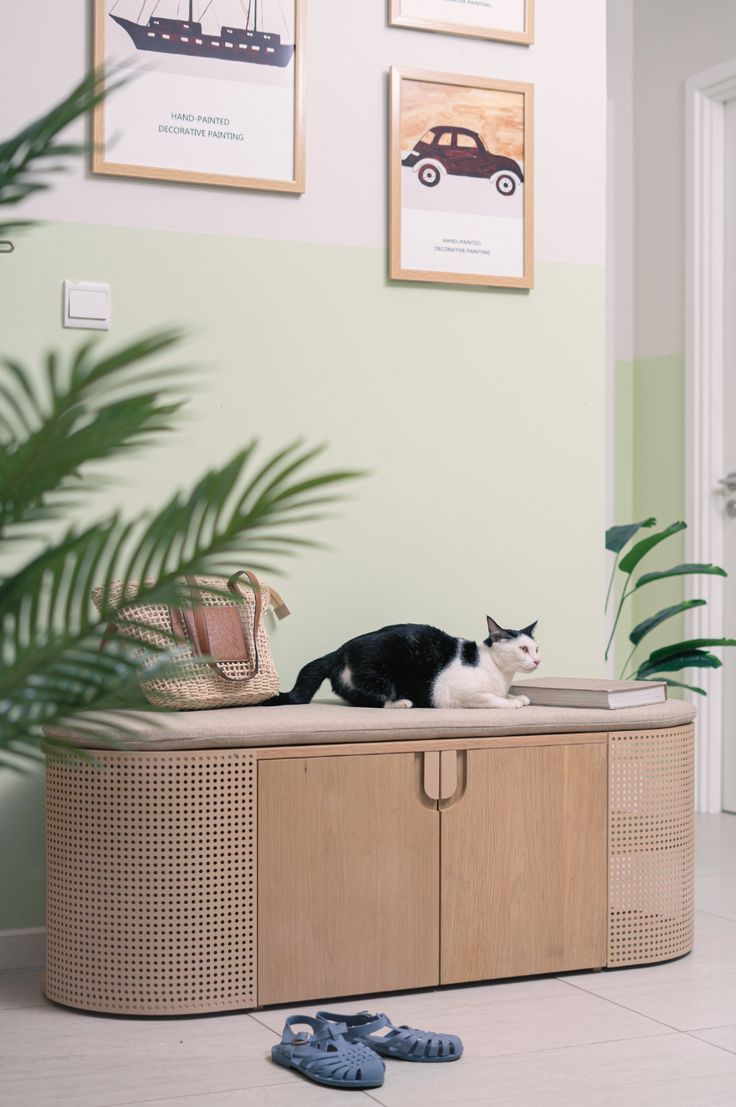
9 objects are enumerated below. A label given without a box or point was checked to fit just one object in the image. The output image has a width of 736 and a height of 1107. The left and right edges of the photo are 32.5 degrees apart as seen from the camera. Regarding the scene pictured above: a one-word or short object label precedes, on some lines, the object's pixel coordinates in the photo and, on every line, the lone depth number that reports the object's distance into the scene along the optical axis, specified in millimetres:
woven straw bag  2297
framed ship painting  2504
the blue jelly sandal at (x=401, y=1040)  1907
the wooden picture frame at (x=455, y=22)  2729
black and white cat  2420
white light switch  2480
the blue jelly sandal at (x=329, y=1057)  1814
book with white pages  2438
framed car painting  2723
